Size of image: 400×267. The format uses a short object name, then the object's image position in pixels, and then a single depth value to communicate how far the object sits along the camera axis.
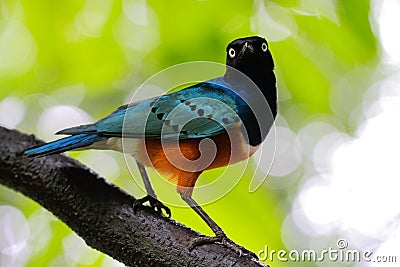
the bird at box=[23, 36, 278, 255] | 3.49
